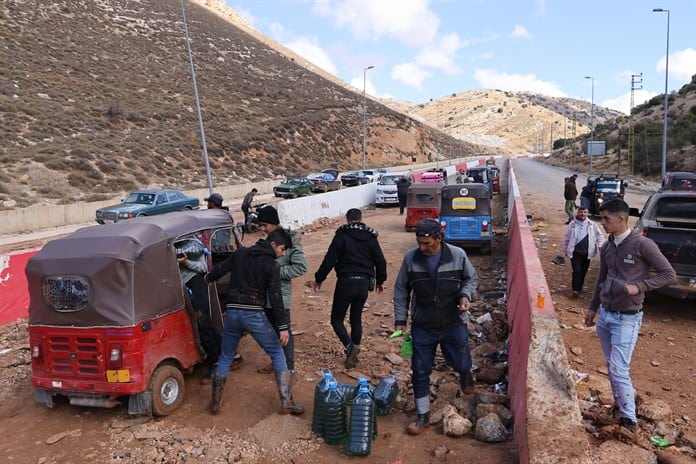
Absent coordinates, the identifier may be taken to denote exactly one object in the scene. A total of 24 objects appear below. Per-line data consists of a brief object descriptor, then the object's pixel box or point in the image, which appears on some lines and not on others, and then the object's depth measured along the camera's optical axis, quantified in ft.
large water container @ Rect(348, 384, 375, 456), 14.65
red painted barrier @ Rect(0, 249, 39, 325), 27.14
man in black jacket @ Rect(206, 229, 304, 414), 16.34
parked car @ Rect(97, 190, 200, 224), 61.87
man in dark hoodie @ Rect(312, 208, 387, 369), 20.49
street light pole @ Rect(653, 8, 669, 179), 100.83
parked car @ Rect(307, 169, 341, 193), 115.24
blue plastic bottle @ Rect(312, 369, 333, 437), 15.58
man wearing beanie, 18.89
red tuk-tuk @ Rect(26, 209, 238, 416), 15.89
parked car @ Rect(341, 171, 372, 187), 120.16
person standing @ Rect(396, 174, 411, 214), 72.02
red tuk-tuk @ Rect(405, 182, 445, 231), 56.24
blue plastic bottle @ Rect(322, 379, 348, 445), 15.29
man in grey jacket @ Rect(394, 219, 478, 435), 15.12
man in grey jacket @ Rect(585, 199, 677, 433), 14.33
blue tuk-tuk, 44.09
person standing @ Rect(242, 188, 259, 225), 56.08
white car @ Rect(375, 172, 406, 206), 84.38
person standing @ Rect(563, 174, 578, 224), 57.21
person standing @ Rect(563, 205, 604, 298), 28.07
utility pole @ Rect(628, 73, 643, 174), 142.81
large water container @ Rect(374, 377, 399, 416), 16.80
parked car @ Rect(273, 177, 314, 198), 104.78
